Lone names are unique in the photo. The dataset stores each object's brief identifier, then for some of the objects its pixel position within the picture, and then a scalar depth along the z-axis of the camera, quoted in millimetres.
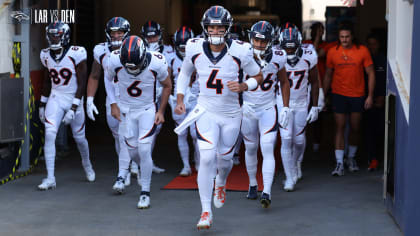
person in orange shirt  19437
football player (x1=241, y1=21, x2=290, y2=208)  15594
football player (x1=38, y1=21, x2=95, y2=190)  17812
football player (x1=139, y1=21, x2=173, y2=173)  19625
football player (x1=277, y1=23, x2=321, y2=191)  17500
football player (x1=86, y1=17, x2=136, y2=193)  17031
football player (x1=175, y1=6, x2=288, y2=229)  13523
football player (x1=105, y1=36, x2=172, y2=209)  15594
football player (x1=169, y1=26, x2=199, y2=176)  19828
